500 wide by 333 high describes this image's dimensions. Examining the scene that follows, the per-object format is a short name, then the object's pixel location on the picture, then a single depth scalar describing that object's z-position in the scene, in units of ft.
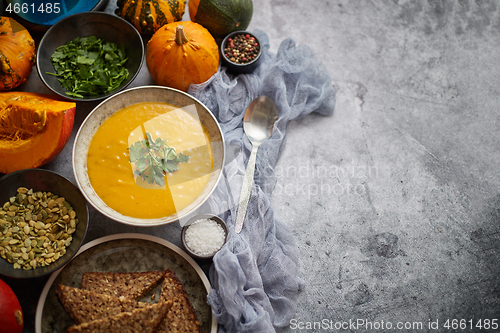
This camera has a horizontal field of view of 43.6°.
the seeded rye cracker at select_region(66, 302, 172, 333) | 2.86
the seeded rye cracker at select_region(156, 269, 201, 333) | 2.94
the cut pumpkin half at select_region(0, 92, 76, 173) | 2.98
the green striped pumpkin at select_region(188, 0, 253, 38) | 3.27
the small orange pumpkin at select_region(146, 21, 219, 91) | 3.16
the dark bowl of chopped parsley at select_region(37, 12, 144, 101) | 3.18
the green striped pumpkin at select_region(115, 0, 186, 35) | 3.28
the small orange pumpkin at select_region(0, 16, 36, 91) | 3.12
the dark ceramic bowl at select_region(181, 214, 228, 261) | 3.01
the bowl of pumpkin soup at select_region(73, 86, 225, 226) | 3.02
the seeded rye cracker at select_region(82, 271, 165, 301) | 2.97
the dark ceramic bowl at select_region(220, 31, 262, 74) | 3.30
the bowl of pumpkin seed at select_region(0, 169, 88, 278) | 2.92
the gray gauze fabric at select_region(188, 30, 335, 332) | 3.01
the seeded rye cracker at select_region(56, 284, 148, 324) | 2.90
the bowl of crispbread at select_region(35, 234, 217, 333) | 2.88
